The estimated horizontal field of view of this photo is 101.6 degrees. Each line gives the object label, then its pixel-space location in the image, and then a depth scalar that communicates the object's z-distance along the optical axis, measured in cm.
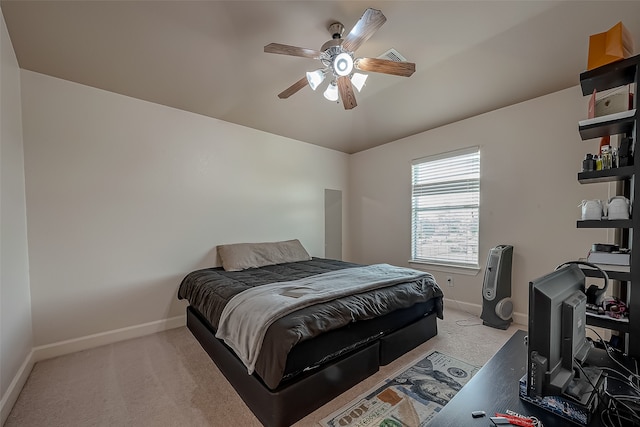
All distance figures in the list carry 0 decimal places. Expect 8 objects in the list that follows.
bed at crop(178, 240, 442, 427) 157
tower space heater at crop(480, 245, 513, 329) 290
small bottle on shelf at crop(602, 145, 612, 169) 135
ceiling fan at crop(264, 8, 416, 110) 176
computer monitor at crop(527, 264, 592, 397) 82
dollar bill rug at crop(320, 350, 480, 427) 160
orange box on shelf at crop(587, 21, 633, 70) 134
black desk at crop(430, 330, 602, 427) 82
